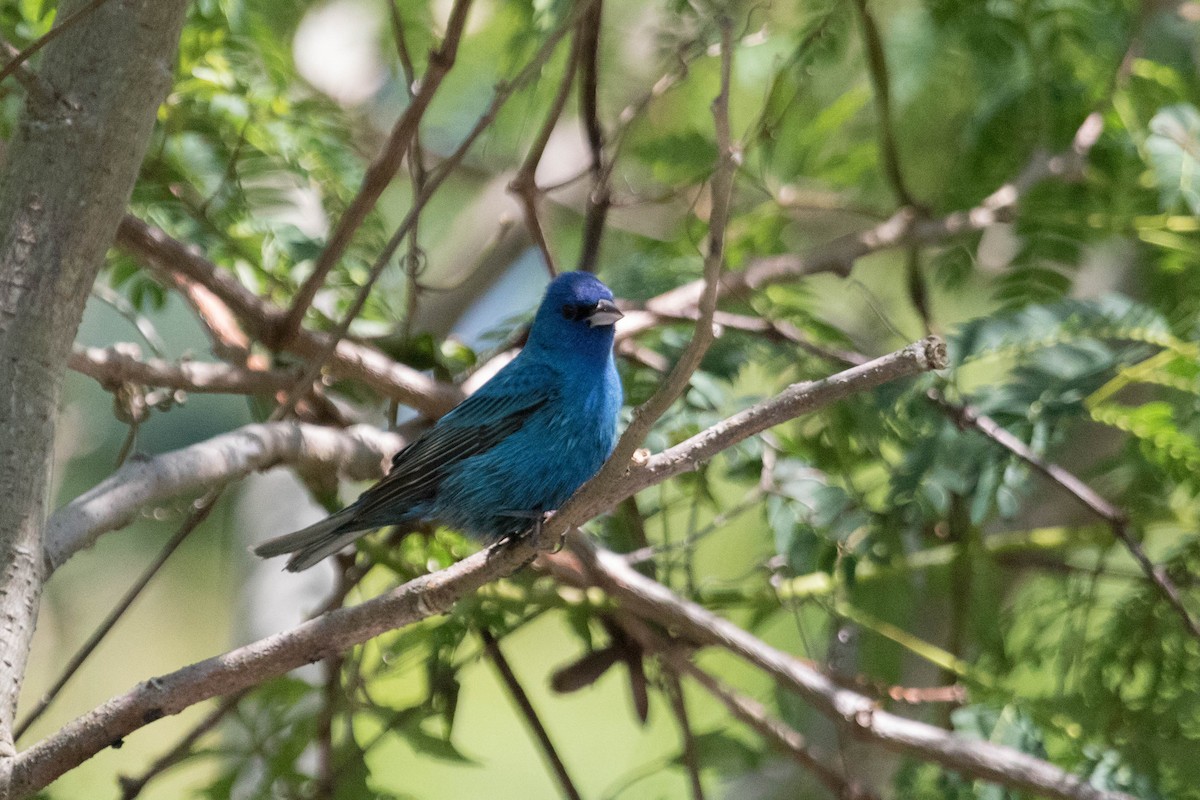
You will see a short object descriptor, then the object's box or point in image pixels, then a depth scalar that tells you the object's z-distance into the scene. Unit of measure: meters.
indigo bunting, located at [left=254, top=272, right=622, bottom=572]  7.54
